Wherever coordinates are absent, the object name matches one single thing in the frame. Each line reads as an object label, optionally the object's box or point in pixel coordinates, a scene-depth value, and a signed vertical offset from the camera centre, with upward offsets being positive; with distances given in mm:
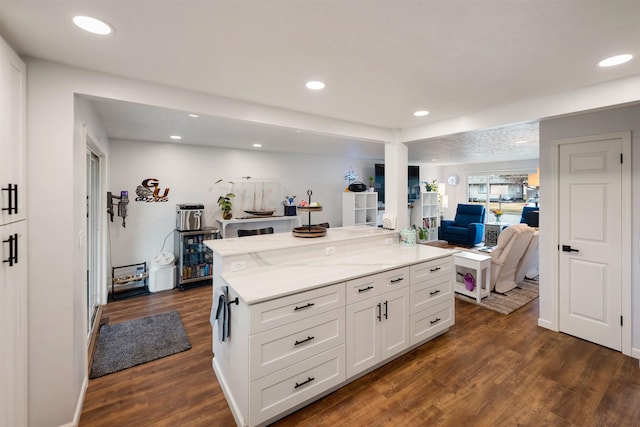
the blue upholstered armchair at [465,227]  7355 -411
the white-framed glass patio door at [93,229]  3154 -227
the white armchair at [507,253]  4086 -621
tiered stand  2789 -193
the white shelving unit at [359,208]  6477 +72
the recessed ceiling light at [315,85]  2082 +947
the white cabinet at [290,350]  1717 -914
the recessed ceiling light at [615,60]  1731 +948
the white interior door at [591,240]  2666 -282
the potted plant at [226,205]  4903 +102
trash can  4297 -949
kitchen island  1758 -752
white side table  3875 -847
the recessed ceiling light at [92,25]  1334 +904
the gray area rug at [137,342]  2508 -1316
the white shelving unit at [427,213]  8109 -51
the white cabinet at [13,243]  1366 -164
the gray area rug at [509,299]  3709 -1232
